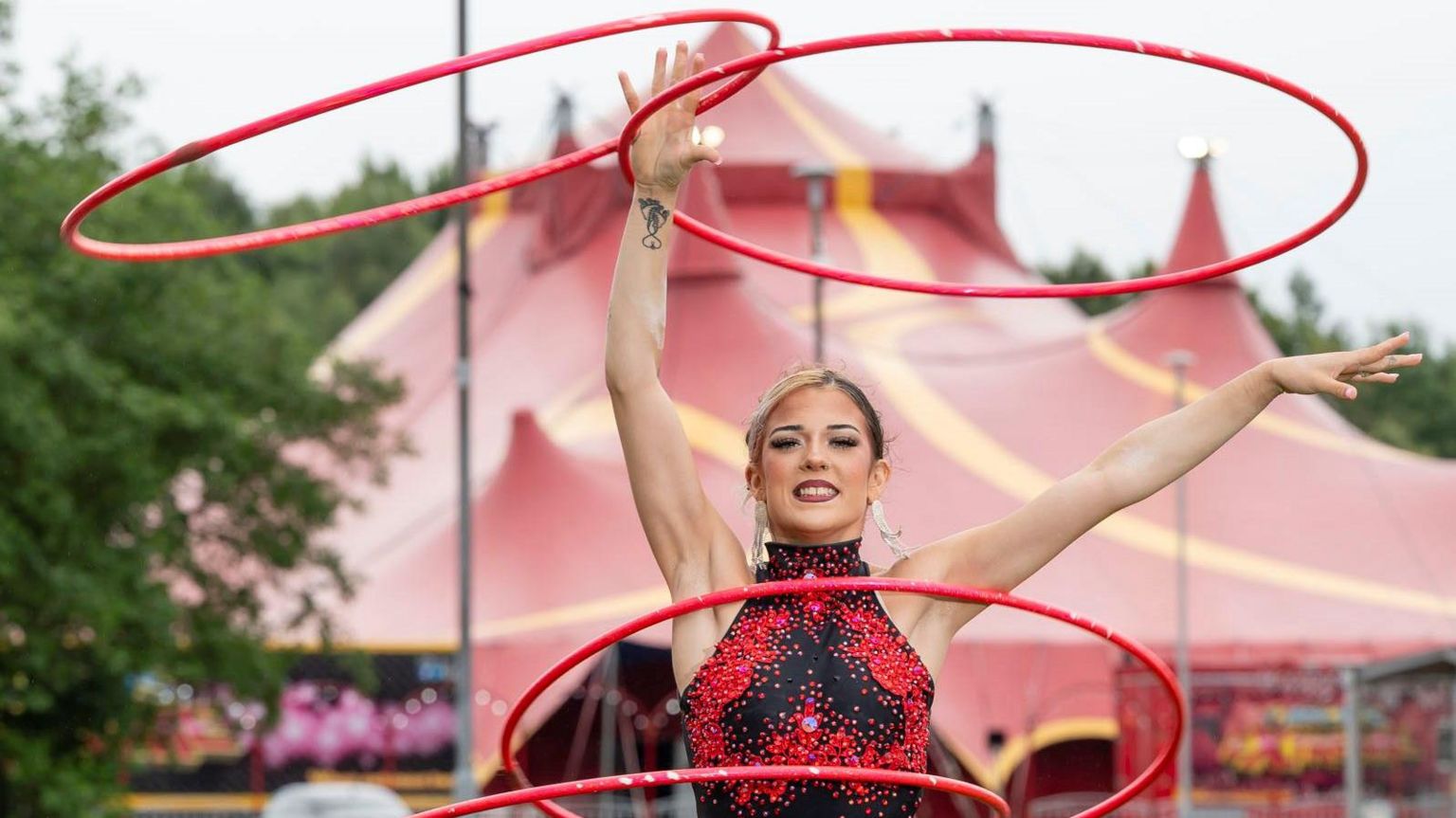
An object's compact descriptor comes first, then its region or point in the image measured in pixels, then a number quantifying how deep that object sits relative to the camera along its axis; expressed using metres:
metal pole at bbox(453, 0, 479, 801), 19.66
